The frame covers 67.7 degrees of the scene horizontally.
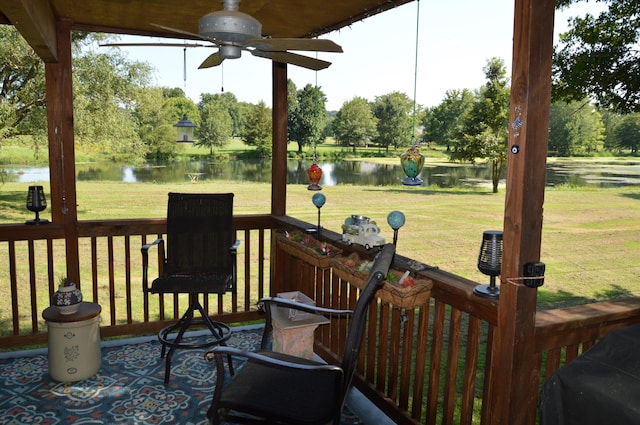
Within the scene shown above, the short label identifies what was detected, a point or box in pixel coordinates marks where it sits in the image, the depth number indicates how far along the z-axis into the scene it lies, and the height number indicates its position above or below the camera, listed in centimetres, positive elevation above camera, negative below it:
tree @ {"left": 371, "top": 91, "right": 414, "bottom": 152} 1503 +156
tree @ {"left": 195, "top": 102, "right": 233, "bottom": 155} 1577 +116
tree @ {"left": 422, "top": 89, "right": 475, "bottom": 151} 1973 +218
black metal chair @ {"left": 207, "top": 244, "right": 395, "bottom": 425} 175 -90
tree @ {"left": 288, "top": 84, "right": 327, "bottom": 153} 1342 +127
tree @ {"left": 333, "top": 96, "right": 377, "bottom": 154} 1689 +144
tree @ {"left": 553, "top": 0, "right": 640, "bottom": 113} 412 +96
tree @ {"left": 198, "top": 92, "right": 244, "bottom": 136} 1730 +206
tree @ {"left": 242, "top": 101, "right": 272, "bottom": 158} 1797 +128
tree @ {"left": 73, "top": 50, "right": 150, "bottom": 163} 1124 +149
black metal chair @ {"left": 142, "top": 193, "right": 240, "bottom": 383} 342 -58
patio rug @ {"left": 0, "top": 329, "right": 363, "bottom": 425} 259 -138
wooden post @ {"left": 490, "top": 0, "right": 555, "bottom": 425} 159 -15
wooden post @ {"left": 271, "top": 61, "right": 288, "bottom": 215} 392 +18
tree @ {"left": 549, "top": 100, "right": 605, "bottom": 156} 947 +78
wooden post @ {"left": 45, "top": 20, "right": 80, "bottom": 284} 335 +9
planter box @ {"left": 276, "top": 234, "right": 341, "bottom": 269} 291 -58
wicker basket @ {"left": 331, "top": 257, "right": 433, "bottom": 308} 209 -57
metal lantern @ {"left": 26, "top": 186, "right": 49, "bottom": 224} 345 -32
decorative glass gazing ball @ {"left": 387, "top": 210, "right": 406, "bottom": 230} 256 -30
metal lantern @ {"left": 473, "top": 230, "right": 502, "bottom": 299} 187 -37
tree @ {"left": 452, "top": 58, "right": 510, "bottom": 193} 1886 +167
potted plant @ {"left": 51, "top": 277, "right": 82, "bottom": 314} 289 -85
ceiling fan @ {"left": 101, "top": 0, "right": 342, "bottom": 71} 198 +54
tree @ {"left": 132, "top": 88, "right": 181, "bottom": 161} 1305 +113
